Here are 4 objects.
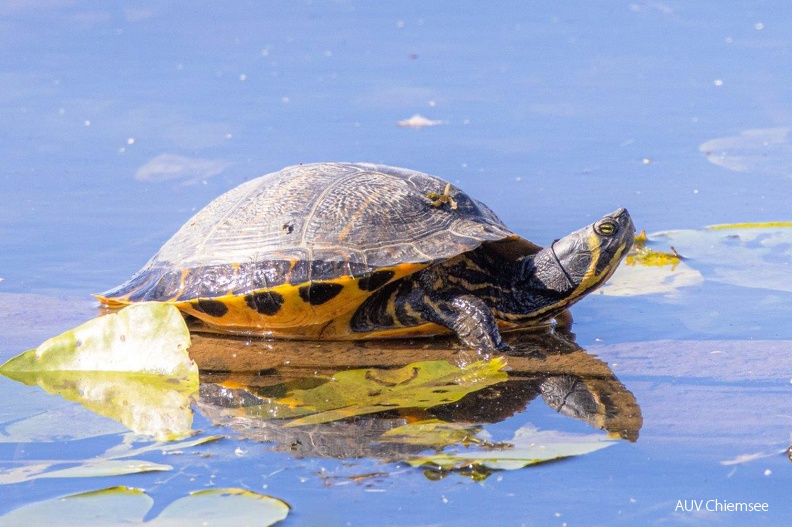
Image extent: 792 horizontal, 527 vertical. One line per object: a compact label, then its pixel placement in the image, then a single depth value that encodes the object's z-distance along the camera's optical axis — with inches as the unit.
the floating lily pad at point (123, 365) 342.0
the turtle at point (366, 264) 397.1
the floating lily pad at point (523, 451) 280.7
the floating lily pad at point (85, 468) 279.7
